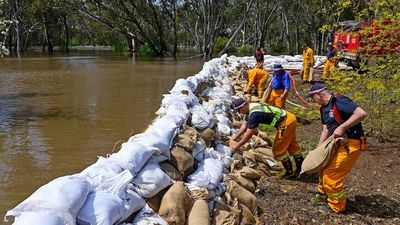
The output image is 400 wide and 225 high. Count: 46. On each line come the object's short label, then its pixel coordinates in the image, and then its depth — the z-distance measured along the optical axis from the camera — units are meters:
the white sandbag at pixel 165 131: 3.74
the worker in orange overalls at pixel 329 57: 13.20
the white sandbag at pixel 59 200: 2.24
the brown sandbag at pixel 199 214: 3.16
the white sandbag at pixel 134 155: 3.16
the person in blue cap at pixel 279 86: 7.44
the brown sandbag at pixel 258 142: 5.86
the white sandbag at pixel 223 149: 4.93
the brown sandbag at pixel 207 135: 4.82
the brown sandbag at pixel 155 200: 3.21
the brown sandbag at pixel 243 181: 4.23
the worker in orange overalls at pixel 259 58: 11.43
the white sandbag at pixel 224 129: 5.88
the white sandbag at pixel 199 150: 4.22
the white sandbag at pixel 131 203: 2.70
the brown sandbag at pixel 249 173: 4.48
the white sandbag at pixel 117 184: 2.71
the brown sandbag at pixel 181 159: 3.79
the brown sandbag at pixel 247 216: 3.67
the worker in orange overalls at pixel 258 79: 10.04
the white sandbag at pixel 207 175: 3.78
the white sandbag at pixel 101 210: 2.40
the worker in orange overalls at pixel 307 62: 13.37
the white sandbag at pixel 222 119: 6.23
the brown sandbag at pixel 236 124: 6.82
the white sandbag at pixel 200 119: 5.00
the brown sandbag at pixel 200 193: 3.54
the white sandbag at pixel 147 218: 2.80
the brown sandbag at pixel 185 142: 4.06
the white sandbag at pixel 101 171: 2.74
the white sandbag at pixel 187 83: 7.67
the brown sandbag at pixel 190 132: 4.38
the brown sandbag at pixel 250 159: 5.05
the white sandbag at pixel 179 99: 5.93
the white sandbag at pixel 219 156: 4.43
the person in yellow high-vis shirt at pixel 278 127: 4.79
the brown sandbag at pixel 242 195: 3.93
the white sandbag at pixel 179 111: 4.73
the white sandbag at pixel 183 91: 6.41
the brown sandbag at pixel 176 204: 3.04
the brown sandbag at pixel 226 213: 3.40
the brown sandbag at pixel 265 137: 6.26
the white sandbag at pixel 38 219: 2.12
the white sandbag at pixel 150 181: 3.16
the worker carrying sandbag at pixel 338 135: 3.89
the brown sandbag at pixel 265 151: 5.67
